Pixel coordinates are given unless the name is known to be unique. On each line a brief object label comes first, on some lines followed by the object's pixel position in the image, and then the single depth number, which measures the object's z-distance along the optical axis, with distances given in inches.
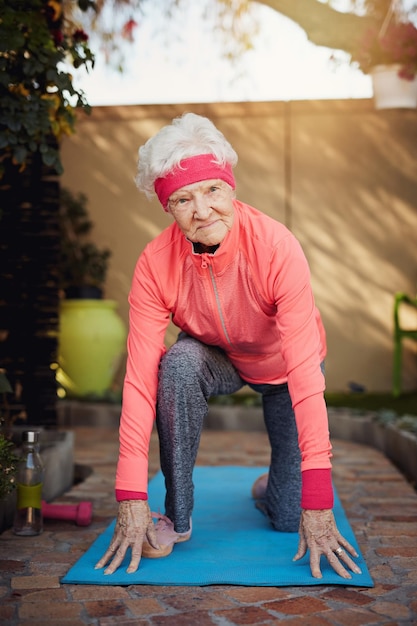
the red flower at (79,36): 117.6
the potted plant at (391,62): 222.7
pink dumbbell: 101.7
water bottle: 97.6
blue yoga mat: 78.1
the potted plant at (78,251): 248.7
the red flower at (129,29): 252.8
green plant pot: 231.5
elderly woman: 79.4
